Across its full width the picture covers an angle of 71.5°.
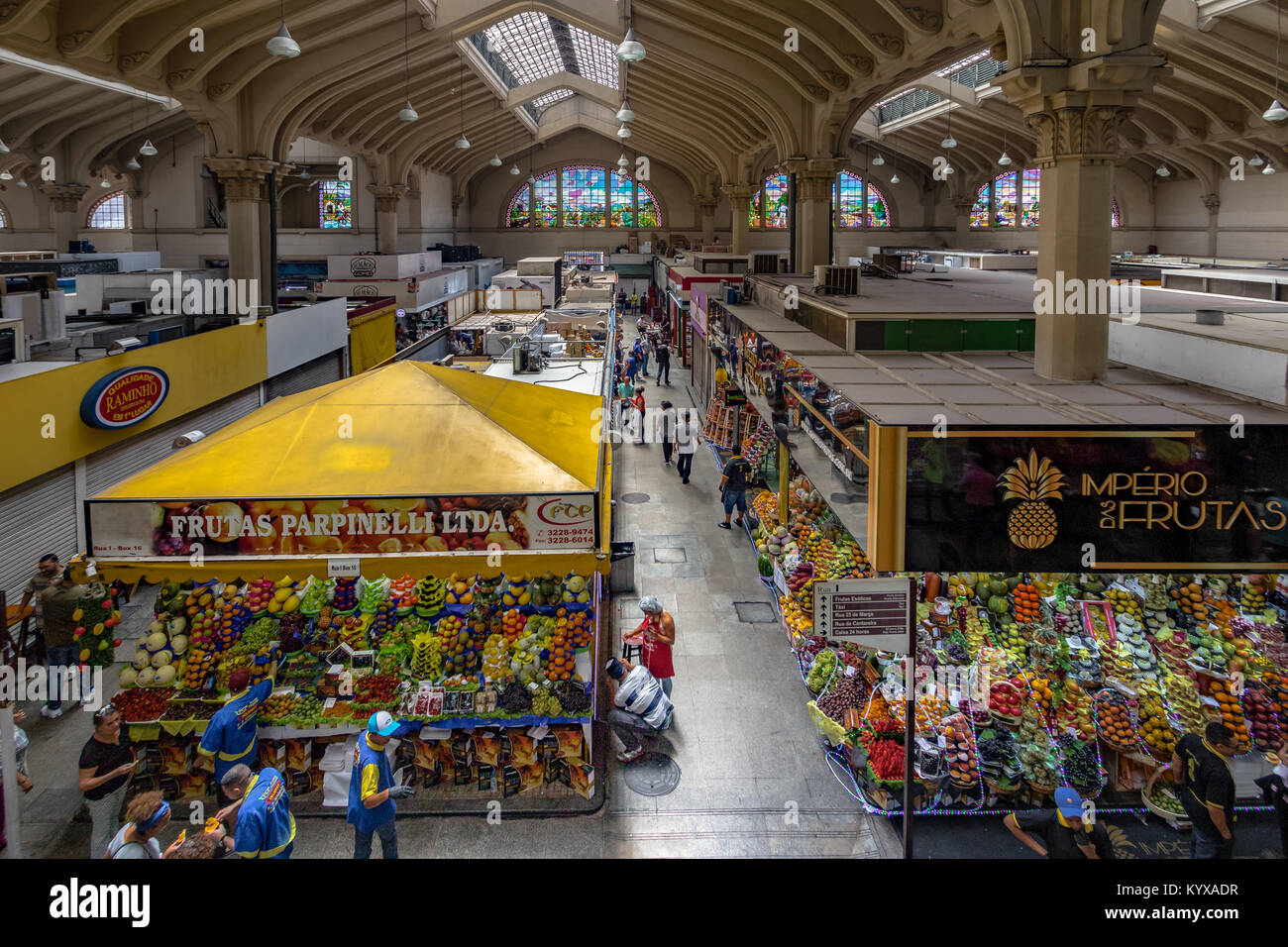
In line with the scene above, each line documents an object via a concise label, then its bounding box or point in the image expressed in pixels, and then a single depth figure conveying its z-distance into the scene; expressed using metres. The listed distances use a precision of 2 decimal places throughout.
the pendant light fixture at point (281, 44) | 10.88
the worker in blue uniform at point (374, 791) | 5.00
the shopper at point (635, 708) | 6.58
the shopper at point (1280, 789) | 4.92
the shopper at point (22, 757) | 5.44
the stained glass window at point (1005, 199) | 40.38
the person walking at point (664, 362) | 23.69
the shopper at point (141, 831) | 4.42
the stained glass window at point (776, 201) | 42.91
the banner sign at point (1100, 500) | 5.49
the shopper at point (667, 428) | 15.95
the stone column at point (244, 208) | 16.73
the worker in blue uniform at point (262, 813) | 4.66
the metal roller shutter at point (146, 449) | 10.23
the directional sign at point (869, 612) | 4.68
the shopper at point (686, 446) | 14.91
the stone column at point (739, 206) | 29.69
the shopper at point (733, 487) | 12.34
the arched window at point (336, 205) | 35.09
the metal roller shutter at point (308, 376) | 16.38
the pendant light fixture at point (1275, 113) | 14.10
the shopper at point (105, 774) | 5.22
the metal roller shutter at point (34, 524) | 8.53
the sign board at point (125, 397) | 9.77
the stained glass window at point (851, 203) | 42.28
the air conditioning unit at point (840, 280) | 12.21
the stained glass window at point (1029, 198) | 40.00
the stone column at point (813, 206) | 18.52
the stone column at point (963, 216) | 39.39
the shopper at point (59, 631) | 7.02
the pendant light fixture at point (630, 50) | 12.55
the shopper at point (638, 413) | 16.94
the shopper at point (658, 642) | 6.93
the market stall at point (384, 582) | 5.62
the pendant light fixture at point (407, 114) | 17.09
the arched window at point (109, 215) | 35.09
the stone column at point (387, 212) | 30.62
